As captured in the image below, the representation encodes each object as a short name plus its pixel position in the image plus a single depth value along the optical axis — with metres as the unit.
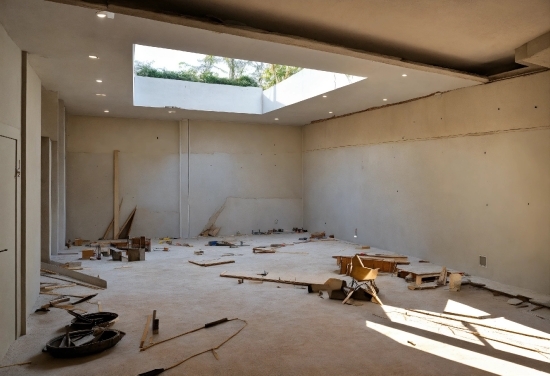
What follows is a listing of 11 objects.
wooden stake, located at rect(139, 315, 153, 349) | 4.57
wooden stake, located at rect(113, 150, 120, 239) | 12.51
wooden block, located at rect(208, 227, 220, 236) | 13.52
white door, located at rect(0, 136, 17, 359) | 4.42
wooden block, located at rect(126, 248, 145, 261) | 9.35
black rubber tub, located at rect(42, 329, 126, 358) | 4.23
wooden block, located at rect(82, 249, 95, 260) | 9.59
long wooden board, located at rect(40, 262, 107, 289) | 7.06
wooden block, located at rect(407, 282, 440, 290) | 6.91
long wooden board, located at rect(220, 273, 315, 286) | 7.17
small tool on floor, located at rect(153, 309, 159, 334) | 4.95
